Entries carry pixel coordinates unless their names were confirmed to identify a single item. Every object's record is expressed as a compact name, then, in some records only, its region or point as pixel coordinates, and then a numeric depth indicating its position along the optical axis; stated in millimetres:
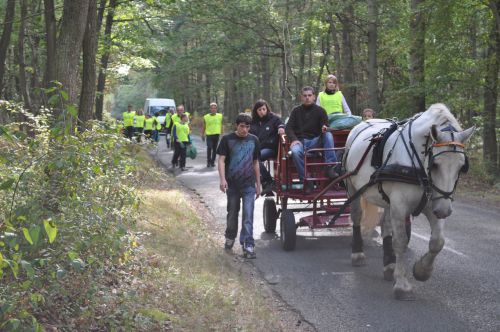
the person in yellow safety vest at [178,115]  22266
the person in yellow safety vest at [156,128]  29578
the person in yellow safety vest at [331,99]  11547
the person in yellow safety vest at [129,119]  30852
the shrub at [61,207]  4508
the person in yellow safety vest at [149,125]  30031
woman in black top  11242
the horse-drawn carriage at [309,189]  9750
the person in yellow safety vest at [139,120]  31188
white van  45312
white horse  6734
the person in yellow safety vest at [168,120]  27678
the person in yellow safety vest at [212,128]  21688
